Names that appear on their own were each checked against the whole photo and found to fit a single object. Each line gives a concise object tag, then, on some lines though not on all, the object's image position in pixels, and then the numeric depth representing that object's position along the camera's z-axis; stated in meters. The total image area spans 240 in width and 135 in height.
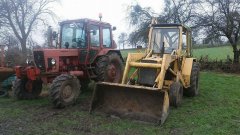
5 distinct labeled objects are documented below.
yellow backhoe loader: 4.32
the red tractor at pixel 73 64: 5.09
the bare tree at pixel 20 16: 13.94
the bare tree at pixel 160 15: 12.25
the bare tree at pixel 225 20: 10.84
